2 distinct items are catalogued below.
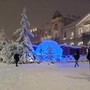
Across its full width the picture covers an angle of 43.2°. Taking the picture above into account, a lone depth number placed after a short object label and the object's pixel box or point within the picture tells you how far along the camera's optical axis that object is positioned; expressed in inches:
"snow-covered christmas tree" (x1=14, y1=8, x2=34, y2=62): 565.3
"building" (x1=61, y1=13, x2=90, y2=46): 977.7
